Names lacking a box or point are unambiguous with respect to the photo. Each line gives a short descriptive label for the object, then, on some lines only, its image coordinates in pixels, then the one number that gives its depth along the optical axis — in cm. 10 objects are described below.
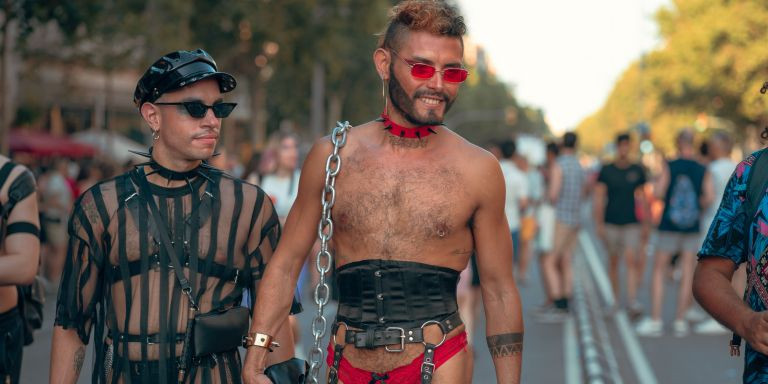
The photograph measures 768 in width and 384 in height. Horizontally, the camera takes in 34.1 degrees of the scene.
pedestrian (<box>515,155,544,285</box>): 1784
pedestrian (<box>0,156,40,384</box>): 489
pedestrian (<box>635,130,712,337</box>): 1306
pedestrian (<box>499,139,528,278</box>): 1354
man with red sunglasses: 431
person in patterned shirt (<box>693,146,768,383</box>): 363
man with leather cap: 434
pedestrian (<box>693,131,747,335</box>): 1309
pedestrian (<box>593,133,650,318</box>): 1409
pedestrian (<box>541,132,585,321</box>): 1428
